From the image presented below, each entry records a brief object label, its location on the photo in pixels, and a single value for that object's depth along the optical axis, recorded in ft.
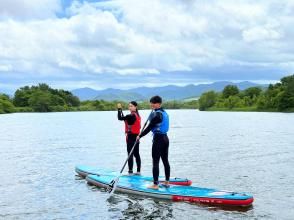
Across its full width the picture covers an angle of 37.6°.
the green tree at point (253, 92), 603.55
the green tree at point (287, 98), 437.17
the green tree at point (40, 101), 599.00
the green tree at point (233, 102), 579.03
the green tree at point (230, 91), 636.44
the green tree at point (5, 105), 541.34
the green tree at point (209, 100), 647.97
